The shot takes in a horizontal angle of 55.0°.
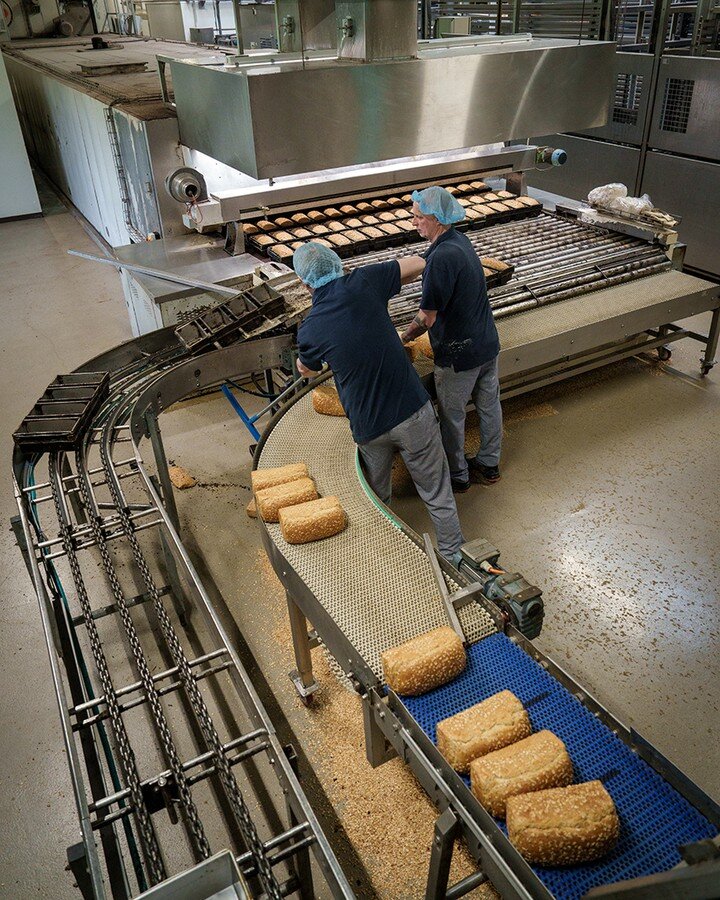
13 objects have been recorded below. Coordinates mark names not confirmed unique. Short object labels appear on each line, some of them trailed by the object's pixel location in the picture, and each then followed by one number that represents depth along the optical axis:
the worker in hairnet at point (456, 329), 3.15
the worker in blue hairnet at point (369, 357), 2.69
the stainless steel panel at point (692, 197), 6.01
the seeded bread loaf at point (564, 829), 1.44
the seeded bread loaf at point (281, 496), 2.48
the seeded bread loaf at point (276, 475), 2.62
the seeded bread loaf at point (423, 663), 1.79
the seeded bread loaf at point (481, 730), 1.64
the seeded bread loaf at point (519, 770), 1.55
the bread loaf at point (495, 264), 4.11
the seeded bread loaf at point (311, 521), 2.34
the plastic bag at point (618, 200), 4.79
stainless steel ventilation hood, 3.20
